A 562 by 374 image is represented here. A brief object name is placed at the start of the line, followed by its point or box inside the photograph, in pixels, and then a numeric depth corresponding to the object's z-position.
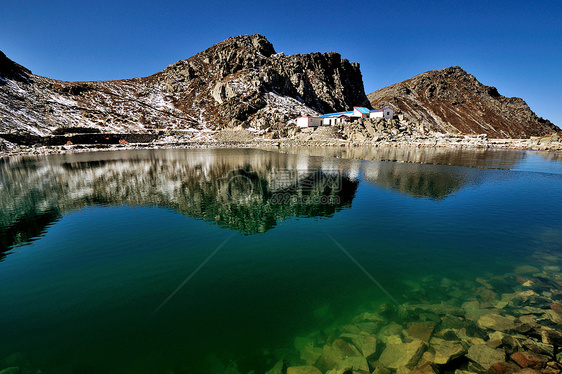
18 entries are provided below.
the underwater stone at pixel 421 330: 8.69
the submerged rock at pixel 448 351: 7.79
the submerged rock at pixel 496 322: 8.94
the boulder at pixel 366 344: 8.18
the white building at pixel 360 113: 126.38
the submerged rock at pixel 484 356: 7.61
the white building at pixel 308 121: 120.94
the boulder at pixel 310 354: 7.92
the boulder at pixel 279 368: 7.53
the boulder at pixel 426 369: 7.48
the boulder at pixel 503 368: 7.38
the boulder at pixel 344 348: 8.14
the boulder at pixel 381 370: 7.52
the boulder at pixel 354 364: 7.68
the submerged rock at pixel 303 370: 7.52
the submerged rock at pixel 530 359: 7.49
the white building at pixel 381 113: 124.84
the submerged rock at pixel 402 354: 7.75
